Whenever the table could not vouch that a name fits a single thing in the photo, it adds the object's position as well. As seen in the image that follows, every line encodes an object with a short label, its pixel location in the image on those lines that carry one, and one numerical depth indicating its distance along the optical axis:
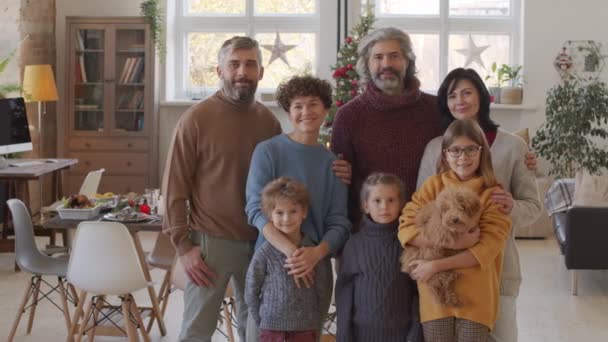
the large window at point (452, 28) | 8.38
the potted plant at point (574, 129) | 7.40
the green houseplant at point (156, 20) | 7.77
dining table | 4.11
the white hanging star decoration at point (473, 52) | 8.38
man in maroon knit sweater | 2.81
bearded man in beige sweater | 2.83
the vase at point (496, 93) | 8.12
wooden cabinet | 7.82
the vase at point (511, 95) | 7.95
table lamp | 6.95
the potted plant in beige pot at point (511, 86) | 7.96
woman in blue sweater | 2.69
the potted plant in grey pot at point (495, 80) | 8.13
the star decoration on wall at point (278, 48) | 8.48
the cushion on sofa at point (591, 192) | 5.49
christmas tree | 7.06
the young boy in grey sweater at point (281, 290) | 2.62
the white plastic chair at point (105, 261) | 3.65
